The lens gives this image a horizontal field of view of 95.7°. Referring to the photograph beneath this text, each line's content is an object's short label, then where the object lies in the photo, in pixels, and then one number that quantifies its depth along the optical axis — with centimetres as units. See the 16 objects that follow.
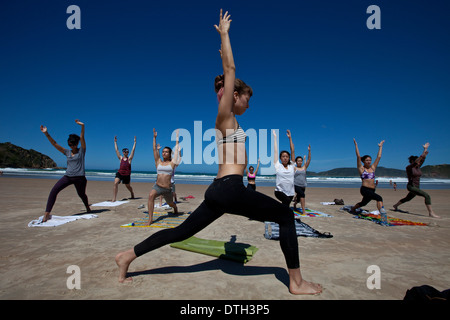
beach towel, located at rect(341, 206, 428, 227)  634
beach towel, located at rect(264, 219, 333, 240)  480
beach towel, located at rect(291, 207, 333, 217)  763
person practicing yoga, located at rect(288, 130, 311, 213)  825
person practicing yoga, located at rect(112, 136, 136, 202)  992
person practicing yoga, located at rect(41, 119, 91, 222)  600
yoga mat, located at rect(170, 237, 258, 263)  345
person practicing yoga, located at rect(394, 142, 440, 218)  789
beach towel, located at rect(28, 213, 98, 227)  531
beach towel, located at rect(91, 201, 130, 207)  873
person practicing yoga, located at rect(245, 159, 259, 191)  1080
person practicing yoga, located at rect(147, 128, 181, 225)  584
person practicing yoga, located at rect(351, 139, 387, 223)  722
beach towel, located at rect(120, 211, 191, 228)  555
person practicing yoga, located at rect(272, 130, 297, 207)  625
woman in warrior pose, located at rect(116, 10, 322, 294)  219
